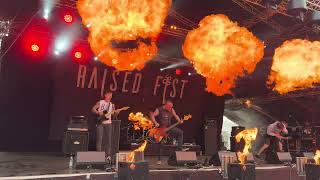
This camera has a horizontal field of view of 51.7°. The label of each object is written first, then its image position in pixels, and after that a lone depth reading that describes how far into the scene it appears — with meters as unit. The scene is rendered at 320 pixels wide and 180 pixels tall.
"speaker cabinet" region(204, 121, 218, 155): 17.22
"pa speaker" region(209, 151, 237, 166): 9.63
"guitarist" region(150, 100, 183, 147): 12.13
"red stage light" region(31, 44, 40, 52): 13.50
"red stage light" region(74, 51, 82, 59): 14.40
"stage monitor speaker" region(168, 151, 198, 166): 10.05
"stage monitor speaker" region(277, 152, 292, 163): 12.15
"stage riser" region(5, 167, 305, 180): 7.48
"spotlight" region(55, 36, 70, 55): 13.74
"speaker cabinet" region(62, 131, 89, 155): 11.62
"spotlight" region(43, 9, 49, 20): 12.53
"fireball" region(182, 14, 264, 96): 14.41
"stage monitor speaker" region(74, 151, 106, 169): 8.38
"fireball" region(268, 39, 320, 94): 15.29
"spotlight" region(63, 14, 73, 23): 12.87
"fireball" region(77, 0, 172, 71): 12.38
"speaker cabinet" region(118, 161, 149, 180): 7.21
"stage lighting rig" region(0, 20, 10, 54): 11.60
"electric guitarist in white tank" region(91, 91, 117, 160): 10.02
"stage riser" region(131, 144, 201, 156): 14.76
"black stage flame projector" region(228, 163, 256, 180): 8.41
